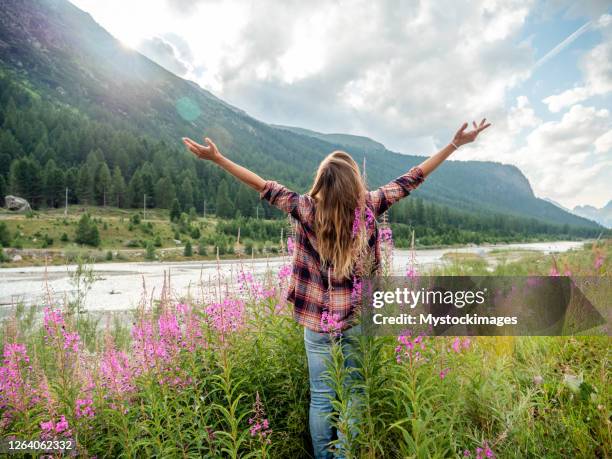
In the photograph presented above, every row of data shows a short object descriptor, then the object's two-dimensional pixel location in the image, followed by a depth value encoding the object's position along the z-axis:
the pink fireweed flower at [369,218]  2.98
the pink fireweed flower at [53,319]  3.05
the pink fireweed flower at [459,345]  3.51
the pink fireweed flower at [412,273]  2.98
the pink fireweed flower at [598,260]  5.99
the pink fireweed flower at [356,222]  2.79
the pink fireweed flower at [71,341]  3.10
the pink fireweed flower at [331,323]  2.62
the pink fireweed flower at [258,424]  2.67
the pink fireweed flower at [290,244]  4.25
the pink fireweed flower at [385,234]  3.11
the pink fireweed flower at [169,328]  3.48
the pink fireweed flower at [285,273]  4.21
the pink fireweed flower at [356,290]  2.85
